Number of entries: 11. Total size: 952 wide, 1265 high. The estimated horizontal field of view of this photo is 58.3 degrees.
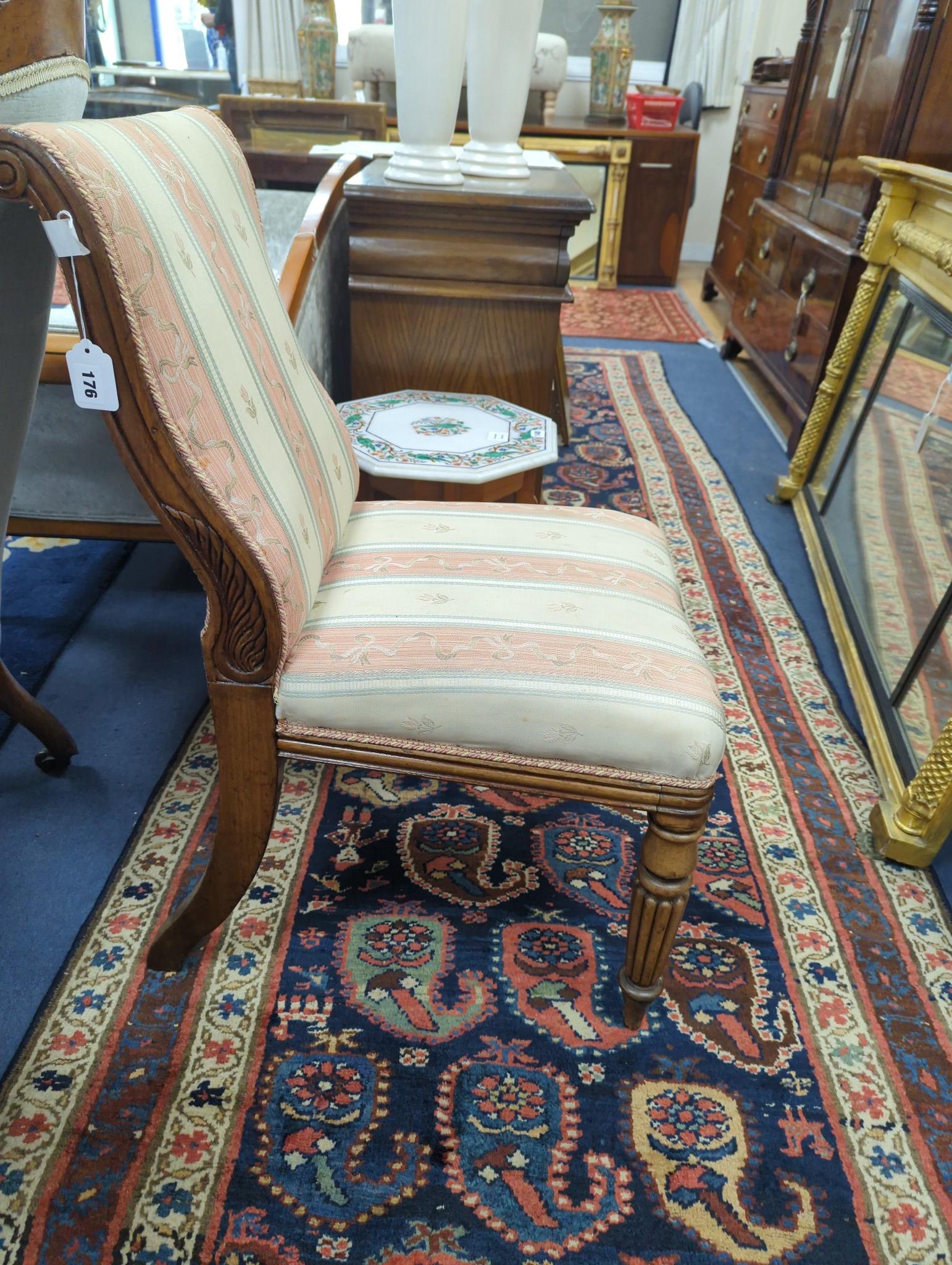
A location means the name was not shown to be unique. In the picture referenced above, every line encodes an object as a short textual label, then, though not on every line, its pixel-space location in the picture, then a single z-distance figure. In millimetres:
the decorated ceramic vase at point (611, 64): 4719
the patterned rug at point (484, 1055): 965
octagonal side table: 1598
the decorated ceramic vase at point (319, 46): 4309
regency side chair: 802
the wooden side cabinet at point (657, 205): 4734
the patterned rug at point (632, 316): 4258
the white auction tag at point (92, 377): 753
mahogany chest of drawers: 3580
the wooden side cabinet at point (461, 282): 1812
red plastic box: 4703
